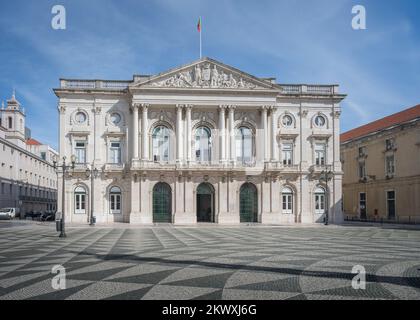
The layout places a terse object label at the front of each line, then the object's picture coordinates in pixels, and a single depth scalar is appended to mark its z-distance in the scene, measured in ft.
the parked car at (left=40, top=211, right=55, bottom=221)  168.02
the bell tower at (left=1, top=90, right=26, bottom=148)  240.12
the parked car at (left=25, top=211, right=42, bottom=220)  194.18
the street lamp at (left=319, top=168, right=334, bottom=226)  154.18
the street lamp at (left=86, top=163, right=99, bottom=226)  135.95
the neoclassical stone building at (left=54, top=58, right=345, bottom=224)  147.95
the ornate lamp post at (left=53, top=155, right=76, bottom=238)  88.79
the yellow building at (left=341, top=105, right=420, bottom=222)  152.87
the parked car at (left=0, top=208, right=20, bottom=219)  180.96
